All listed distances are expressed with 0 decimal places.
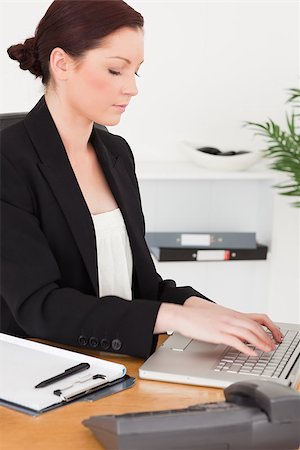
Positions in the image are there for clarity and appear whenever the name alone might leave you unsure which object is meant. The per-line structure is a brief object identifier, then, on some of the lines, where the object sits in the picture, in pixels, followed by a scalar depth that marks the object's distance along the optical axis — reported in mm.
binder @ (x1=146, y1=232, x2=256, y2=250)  3329
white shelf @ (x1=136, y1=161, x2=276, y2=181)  3233
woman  1967
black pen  1715
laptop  1786
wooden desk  1512
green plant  3205
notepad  1663
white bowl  3307
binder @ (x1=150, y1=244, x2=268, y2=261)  3307
